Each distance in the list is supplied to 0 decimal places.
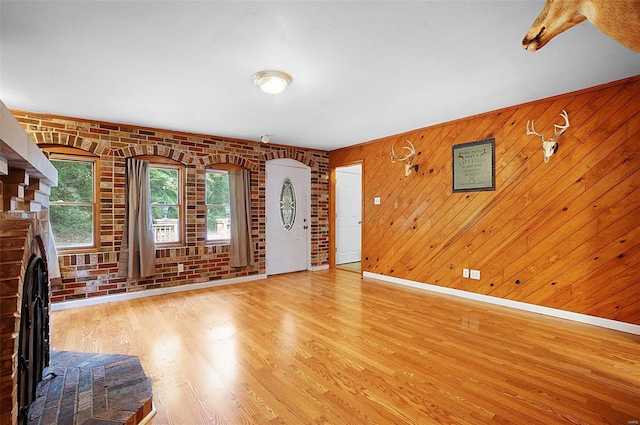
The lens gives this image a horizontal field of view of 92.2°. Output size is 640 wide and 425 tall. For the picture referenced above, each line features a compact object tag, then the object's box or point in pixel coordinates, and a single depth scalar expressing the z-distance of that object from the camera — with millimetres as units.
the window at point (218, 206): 5008
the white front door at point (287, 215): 5664
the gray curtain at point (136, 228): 4199
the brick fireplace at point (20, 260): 1099
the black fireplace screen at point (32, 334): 1404
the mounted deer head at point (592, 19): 1012
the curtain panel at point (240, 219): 5109
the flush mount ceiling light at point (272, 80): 2652
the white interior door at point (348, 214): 6703
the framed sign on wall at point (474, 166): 3895
